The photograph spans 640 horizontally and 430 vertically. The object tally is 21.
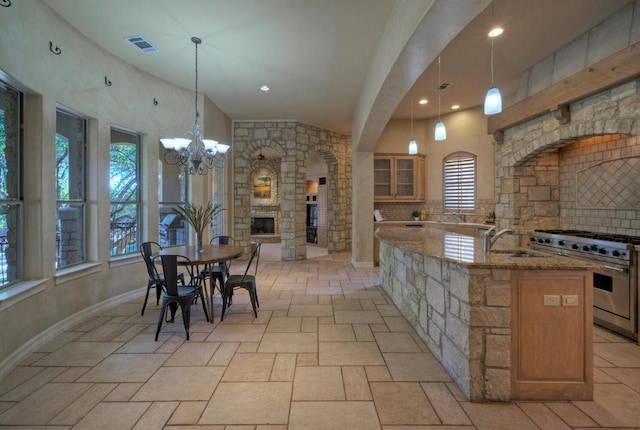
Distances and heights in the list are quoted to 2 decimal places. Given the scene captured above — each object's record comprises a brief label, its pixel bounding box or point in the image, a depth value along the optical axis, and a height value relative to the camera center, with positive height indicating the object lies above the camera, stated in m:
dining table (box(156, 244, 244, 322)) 3.25 -0.46
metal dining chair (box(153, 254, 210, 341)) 2.99 -0.77
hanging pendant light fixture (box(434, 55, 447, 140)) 3.95 +1.00
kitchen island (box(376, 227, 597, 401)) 2.07 -0.76
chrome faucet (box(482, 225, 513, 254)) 2.49 -0.22
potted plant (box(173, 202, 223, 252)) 3.70 -0.15
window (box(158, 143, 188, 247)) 5.16 +0.20
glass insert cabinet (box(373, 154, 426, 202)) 7.37 +0.80
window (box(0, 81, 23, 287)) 2.76 +0.22
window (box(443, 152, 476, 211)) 6.69 +0.67
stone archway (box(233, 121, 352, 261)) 7.15 +0.95
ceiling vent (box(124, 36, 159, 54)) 3.66 +1.99
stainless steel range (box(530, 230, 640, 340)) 2.90 -0.60
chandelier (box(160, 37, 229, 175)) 3.73 +0.78
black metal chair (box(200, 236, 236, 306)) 3.84 -0.76
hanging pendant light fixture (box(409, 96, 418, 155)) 4.93 +1.01
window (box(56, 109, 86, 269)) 3.52 +0.26
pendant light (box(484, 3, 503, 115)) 2.79 +0.97
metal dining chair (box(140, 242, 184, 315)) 3.45 -0.64
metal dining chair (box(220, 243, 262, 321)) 3.57 -0.81
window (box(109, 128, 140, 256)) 4.34 +0.31
